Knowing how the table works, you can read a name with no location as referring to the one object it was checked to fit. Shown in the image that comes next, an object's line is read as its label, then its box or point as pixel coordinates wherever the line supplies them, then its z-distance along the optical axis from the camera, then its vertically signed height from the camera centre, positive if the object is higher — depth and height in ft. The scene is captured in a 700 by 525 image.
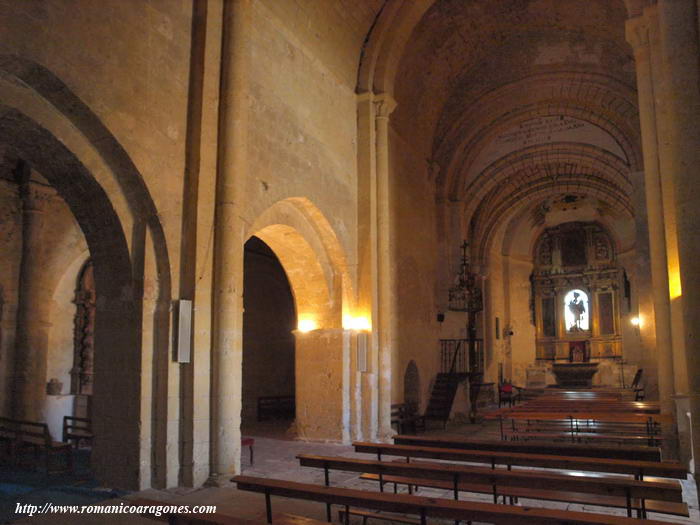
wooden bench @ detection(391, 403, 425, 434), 46.32 -6.16
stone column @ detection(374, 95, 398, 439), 40.37 +5.23
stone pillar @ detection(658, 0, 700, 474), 18.42 +6.06
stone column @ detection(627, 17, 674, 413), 32.12 +7.21
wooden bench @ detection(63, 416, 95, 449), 30.37 -4.83
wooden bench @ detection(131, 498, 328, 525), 13.05 -3.88
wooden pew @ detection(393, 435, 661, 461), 19.81 -3.88
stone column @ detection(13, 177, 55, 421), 35.68 +1.89
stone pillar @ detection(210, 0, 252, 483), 25.89 +3.92
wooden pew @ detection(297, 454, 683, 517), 14.70 -3.78
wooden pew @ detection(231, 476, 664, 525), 12.24 -3.82
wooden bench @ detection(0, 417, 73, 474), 26.71 -4.66
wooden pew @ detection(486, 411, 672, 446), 32.48 -5.41
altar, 99.86 -5.89
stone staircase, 53.72 -5.13
